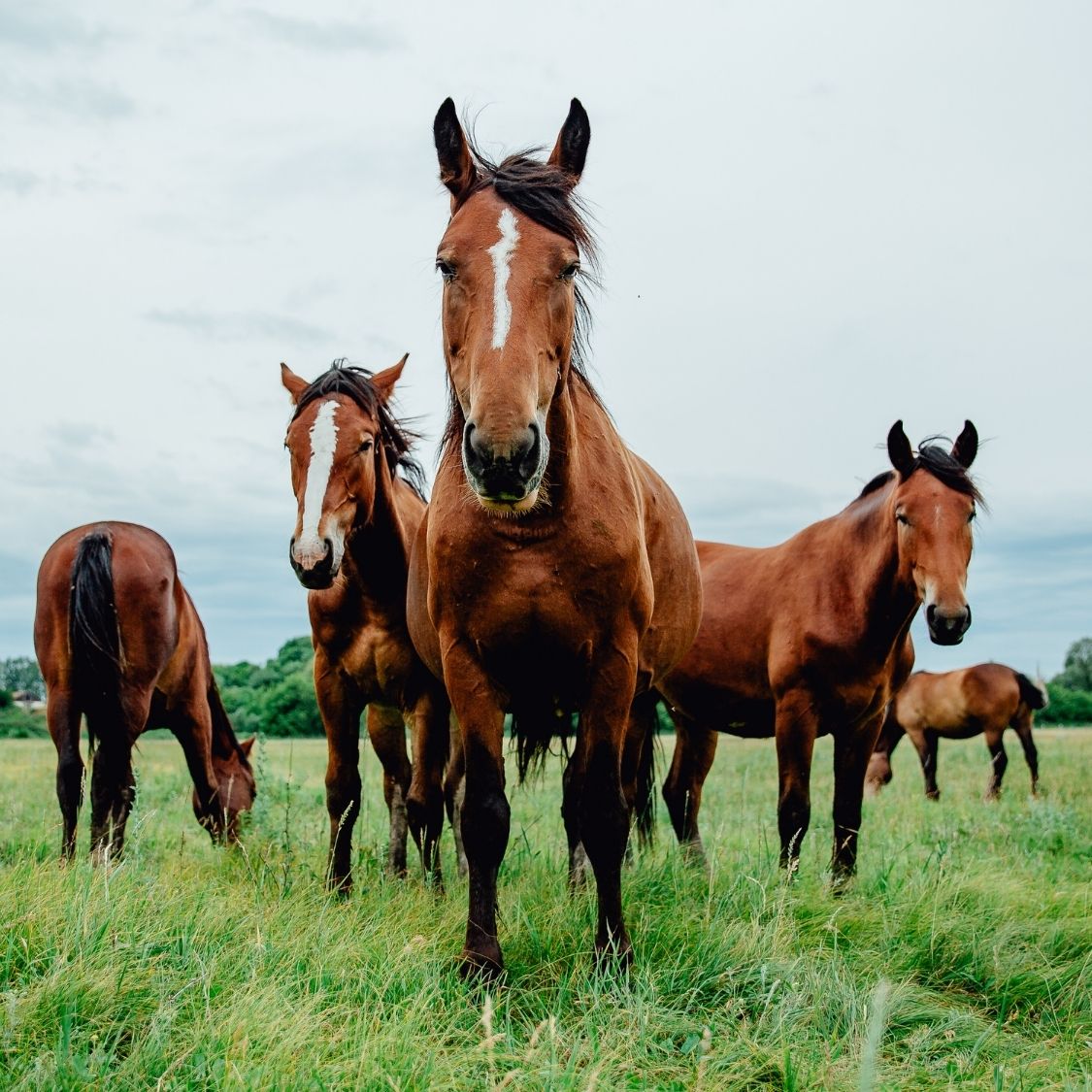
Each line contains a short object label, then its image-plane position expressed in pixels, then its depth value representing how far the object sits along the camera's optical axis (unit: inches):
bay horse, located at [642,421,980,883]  239.1
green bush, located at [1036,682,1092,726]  1924.2
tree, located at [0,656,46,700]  1603.1
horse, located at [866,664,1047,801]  602.5
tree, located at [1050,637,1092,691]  2298.2
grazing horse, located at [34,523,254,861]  246.1
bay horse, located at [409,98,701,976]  142.2
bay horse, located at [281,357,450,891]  207.0
